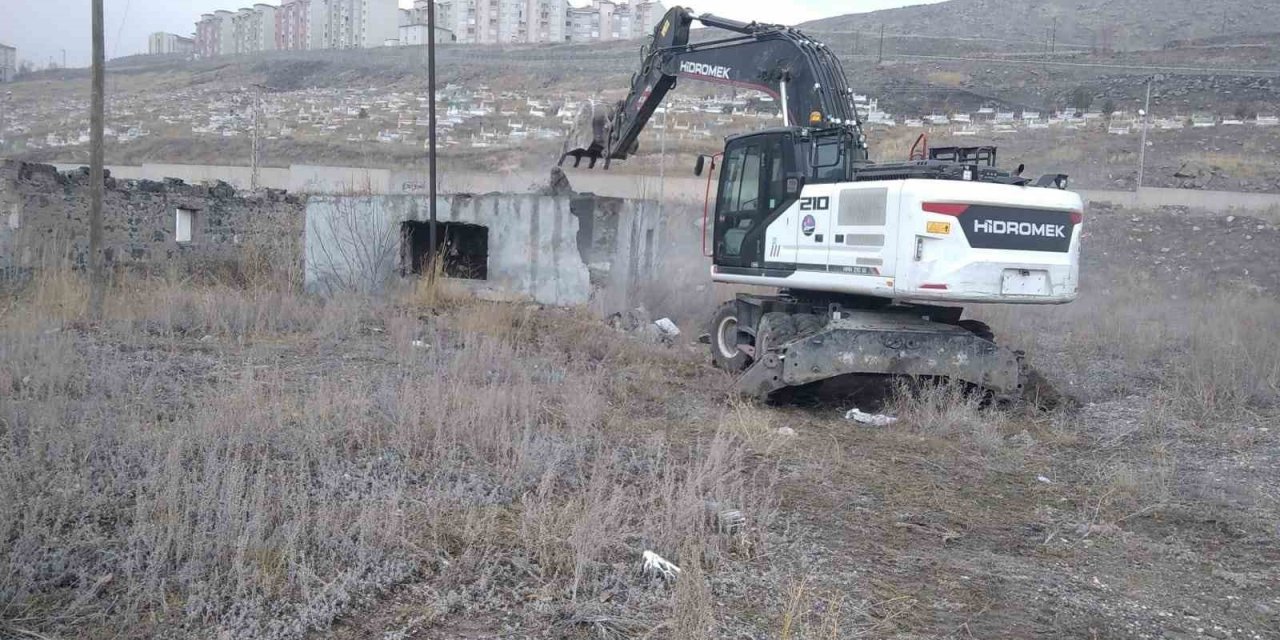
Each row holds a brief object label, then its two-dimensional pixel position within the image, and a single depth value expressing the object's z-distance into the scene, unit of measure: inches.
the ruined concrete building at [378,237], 616.4
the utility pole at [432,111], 622.9
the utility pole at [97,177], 501.4
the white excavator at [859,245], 352.2
